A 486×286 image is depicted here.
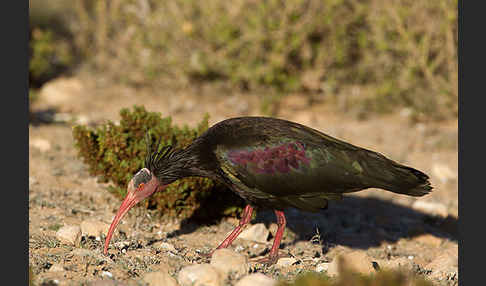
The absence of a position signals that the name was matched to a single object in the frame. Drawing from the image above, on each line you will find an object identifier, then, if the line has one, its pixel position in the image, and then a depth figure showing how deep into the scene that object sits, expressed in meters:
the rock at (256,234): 12.26
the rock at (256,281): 8.17
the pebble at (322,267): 9.93
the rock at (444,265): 10.70
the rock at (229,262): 8.91
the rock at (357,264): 9.24
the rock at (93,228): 11.08
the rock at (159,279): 8.34
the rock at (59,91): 22.27
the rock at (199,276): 8.44
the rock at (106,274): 8.87
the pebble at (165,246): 10.68
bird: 10.28
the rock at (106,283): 8.16
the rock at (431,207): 15.25
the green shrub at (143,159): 12.06
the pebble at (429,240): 13.42
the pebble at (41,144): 16.39
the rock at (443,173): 17.46
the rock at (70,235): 10.43
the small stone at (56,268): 8.87
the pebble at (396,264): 10.18
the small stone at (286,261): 10.37
